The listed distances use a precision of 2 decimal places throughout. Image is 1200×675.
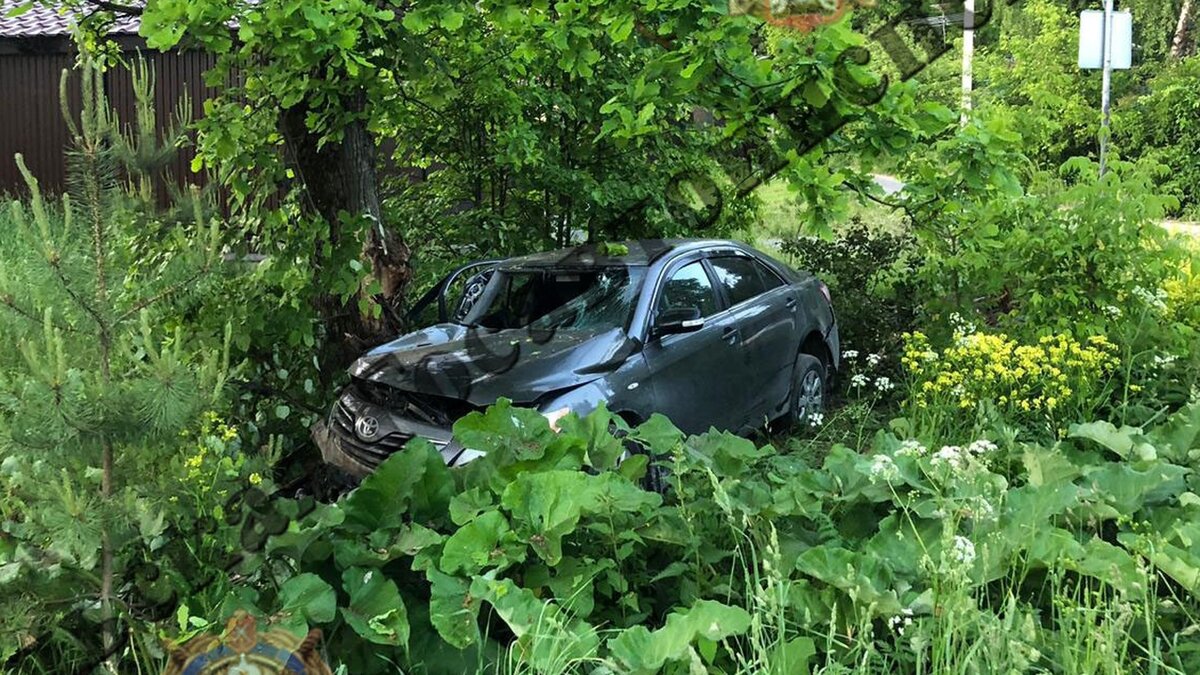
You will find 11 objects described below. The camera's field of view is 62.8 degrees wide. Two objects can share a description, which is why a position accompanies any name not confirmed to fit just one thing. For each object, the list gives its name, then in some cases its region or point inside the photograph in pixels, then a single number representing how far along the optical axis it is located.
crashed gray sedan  4.50
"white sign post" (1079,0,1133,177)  10.48
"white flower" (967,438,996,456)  2.88
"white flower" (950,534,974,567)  2.16
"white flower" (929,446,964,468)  2.63
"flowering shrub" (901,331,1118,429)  5.15
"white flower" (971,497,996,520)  2.40
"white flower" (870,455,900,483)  2.71
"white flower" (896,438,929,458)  2.94
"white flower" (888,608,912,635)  2.21
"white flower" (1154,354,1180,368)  5.60
